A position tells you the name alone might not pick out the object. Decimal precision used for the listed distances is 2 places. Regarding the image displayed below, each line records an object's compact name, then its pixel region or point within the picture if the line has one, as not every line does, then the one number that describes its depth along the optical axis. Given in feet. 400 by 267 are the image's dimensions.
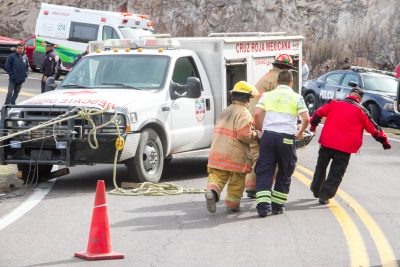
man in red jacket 40.83
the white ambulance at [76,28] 115.55
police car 84.58
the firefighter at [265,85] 41.83
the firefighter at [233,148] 37.96
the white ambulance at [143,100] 44.16
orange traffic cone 29.40
